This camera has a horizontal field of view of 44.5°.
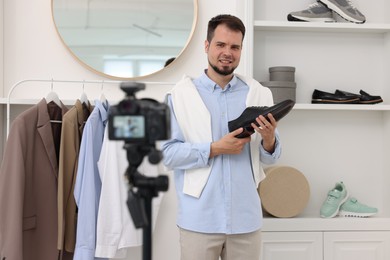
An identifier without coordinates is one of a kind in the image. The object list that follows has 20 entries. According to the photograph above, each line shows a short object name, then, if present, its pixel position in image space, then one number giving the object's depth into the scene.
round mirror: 2.43
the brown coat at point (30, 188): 1.95
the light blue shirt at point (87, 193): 2.00
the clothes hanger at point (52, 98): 2.18
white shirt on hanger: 2.03
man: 1.74
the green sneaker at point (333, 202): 2.46
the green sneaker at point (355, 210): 2.45
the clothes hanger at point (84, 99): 2.23
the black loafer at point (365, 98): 2.46
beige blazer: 2.06
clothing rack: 2.24
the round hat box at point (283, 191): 2.35
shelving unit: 2.58
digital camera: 0.96
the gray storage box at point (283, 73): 2.42
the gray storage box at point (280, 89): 2.38
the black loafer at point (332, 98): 2.44
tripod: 0.95
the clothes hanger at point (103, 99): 2.17
